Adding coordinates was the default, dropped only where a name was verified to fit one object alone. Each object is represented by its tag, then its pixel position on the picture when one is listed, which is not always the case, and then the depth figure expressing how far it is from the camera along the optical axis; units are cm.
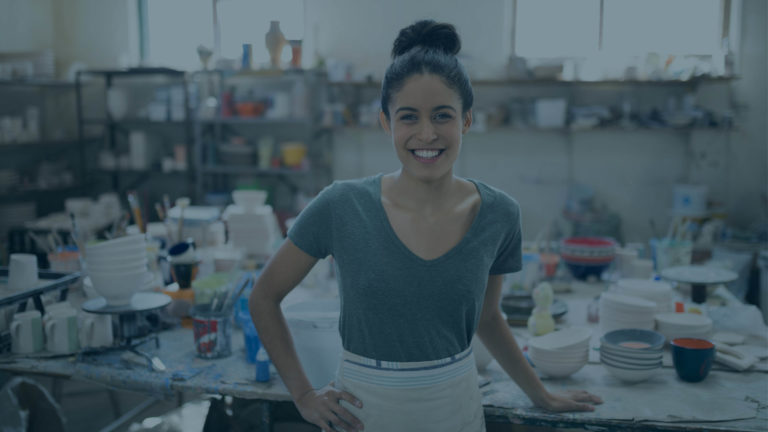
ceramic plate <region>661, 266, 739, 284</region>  256
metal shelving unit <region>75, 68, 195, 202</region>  581
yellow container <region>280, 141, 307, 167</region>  559
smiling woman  125
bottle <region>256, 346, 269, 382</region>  181
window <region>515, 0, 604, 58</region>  550
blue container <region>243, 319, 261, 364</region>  191
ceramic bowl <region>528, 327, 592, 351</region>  179
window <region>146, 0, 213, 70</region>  619
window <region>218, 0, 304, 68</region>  593
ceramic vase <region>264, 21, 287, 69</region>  548
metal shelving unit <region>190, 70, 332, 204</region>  562
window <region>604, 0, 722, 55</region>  536
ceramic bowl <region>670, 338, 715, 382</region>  180
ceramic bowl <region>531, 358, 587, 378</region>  180
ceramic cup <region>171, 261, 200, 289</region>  247
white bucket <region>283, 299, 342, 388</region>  170
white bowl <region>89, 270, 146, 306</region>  195
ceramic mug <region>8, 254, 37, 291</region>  213
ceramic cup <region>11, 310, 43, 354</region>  201
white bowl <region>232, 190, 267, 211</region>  312
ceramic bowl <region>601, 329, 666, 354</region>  186
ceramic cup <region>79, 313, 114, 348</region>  202
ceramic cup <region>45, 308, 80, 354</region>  201
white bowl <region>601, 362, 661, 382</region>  177
